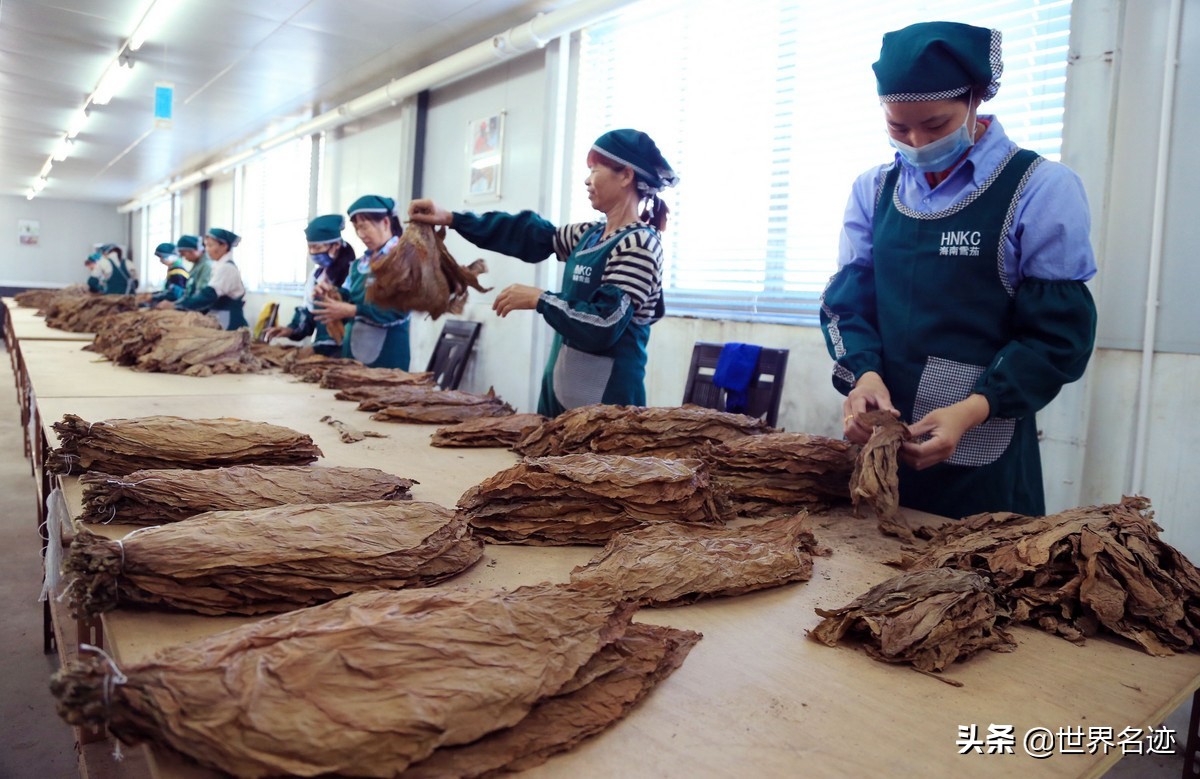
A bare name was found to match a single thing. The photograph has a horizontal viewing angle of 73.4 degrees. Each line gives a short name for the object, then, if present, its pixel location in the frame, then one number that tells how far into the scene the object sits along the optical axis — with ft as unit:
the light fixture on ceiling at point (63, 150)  40.50
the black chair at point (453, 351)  16.92
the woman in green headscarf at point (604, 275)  7.81
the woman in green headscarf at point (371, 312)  13.82
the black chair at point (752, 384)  10.23
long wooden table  2.43
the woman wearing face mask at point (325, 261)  16.08
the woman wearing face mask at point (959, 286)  5.38
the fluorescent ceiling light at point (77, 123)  33.27
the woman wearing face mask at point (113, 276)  39.60
